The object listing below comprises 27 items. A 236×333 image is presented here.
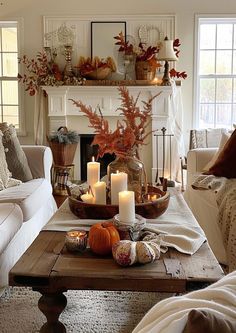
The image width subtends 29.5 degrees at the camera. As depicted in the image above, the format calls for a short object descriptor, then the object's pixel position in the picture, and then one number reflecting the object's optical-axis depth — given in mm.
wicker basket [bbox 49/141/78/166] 5137
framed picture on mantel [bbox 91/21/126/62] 5602
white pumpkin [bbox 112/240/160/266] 1715
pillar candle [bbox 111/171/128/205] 2340
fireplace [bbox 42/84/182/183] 5582
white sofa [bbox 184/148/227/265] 3051
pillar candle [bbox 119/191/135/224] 2027
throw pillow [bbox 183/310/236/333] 692
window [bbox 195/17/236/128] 5738
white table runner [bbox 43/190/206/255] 1935
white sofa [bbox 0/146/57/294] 2537
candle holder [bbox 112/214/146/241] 1977
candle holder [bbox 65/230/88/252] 1866
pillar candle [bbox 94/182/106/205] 2428
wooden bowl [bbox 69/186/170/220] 2314
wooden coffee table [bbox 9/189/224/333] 1632
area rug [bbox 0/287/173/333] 2261
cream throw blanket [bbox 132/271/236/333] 757
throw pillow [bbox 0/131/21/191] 3274
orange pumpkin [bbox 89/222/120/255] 1833
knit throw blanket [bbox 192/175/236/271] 2734
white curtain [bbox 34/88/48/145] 5711
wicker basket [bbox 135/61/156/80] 5477
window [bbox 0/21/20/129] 5855
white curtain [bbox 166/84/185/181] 5617
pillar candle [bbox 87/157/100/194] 2547
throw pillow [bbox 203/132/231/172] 3637
